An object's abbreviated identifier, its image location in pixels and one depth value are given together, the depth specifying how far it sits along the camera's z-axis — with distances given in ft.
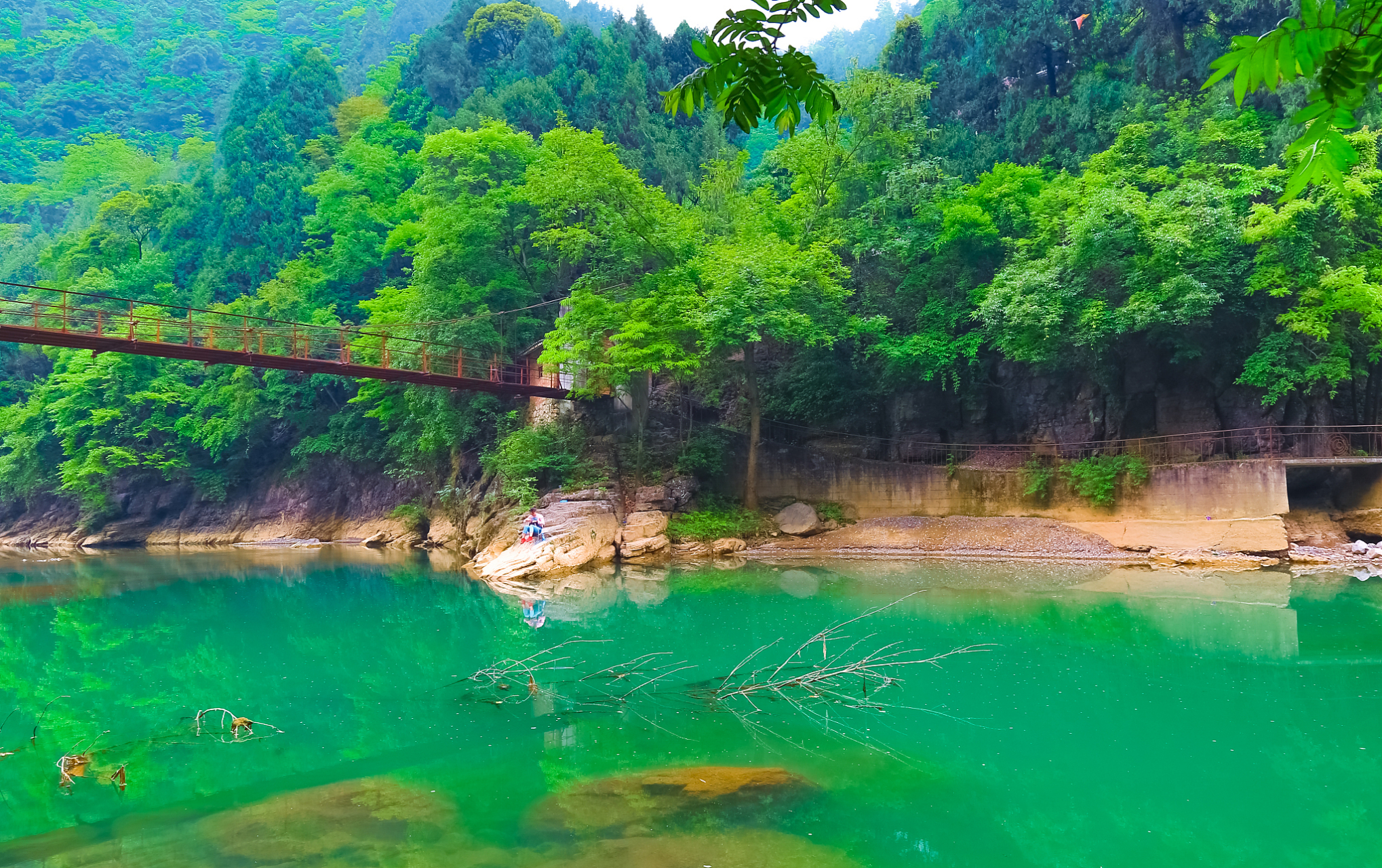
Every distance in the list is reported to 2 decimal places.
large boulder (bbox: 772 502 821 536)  66.03
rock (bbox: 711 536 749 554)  63.21
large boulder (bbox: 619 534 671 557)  61.77
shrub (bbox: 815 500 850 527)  66.90
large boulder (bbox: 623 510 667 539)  63.36
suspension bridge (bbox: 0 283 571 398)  54.13
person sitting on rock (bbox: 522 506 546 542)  59.41
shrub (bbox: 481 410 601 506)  67.10
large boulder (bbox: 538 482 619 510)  64.85
